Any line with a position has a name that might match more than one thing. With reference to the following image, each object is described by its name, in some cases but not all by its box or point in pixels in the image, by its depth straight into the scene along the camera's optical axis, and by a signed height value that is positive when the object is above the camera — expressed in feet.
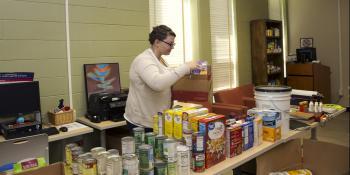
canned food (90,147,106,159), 4.29 -1.13
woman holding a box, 6.41 -0.18
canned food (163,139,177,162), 4.48 -1.16
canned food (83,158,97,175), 4.03 -1.24
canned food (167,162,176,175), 4.48 -1.43
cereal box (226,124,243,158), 5.42 -1.29
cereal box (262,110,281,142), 6.34 -1.21
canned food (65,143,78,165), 4.49 -1.18
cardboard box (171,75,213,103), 7.43 -0.48
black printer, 10.35 -1.18
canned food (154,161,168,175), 4.44 -1.41
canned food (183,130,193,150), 4.80 -1.08
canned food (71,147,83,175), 4.28 -1.23
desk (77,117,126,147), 9.73 -1.71
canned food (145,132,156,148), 4.84 -1.07
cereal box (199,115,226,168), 4.91 -1.12
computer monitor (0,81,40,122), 8.67 -0.68
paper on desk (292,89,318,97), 10.00 -0.87
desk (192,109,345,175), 5.05 -1.61
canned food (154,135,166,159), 4.69 -1.17
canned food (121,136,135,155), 4.54 -1.10
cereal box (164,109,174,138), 5.30 -0.91
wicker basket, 9.72 -1.41
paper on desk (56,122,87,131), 9.29 -1.64
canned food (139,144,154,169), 4.40 -1.23
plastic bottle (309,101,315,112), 9.12 -1.21
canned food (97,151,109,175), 4.13 -1.25
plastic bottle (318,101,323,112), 9.08 -1.22
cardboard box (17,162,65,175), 4.41 -1.41
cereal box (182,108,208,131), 5.08 -0.78
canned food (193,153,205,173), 4.84 -1.47
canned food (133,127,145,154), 5.03 -1.08
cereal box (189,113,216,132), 4.98 -0.86
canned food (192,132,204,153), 4.75 -1.13
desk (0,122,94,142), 8.40 -1.72
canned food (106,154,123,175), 4.02 -1.24
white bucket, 6.79 -0.72
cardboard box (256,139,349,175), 6.65 -2.04
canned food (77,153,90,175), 4.13 -1.19
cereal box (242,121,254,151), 5.80 -1.27
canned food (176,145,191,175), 4.53 -1.32
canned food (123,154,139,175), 4.10 -1.27
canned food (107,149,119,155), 4.31 -1.13
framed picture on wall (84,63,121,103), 11.34 -0.20
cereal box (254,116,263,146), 6.06 -1.26
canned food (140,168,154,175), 4.36 -1.44
